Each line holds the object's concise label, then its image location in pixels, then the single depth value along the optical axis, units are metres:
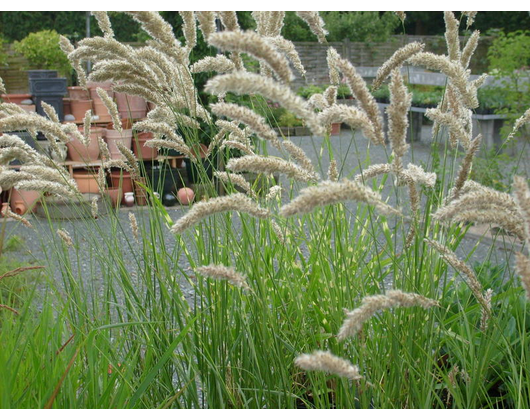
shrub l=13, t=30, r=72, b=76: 10.34
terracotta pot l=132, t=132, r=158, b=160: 8.22
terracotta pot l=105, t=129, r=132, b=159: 7.77
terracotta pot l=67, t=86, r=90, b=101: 9.30
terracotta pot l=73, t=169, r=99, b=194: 7.81
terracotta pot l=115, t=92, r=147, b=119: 8.54
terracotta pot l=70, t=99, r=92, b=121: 8.82
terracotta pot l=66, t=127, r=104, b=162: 8.11
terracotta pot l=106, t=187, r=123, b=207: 7.56
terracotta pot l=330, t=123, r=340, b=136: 14.09
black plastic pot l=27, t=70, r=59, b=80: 8.78
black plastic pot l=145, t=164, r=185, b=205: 8.06
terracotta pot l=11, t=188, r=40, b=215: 7.56
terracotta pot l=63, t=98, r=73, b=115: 8.96
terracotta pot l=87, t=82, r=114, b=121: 8.77
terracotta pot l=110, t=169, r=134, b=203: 7.99
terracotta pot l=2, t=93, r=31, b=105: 8.76
